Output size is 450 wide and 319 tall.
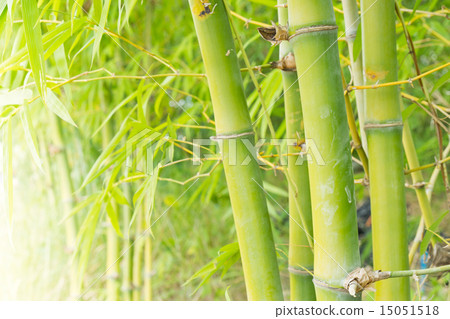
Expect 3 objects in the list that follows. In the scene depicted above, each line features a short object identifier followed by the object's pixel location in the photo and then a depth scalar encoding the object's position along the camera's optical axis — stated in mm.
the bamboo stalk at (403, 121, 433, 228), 1810
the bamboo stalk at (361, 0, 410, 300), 1521
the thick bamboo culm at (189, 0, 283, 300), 1493
